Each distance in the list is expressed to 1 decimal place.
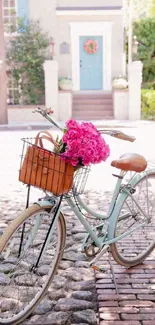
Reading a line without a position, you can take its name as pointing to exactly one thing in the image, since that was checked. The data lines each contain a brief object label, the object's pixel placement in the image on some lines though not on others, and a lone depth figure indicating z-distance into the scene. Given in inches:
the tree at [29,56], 793.6
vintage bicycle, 127.9
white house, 815.7
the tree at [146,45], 886.4
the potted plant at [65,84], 762.8
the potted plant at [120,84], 754.2
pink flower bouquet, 123.3
